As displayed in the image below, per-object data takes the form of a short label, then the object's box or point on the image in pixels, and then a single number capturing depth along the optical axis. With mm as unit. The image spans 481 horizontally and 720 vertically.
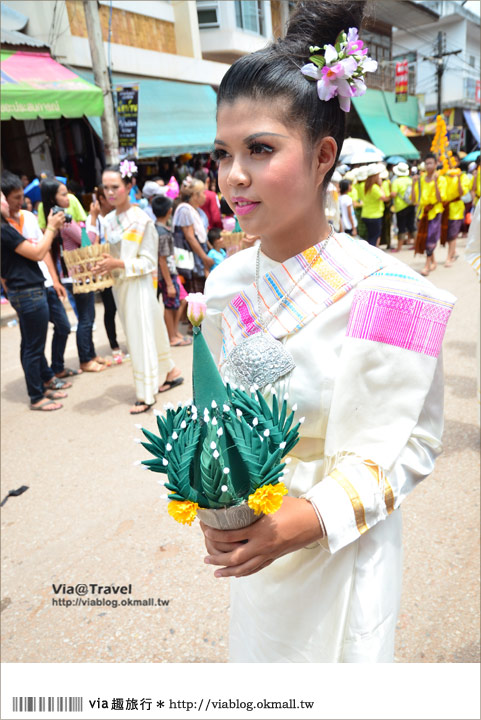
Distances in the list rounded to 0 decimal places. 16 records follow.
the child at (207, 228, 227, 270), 6355
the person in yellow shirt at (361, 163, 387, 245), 8906
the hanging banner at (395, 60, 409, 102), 19944
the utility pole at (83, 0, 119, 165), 8469
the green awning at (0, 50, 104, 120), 8164
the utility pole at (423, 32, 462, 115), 22922
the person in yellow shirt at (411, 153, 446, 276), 7859
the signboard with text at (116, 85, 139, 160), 9242
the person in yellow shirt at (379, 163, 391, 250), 9930
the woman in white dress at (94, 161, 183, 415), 4133
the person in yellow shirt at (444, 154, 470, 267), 7977
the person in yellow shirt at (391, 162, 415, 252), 10516
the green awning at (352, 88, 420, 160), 19375
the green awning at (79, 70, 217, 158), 11406
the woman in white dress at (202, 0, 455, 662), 964
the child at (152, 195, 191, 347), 5422
